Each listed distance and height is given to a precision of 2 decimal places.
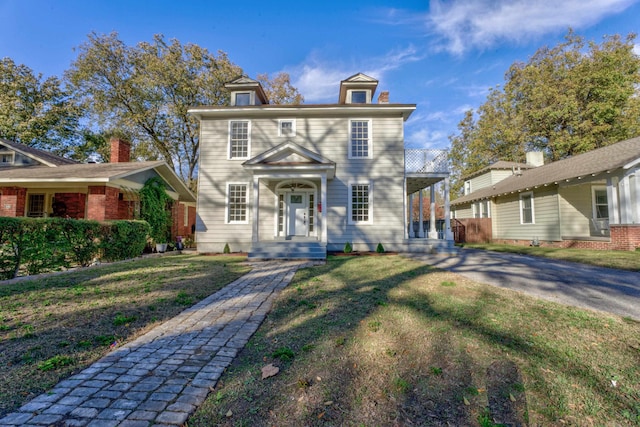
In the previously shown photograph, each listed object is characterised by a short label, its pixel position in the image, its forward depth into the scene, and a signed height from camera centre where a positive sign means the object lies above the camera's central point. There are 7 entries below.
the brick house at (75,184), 11.51 +1.96
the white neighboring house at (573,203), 10.81 +1.38
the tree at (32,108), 22.50 +9.71
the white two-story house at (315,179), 12.11 +2.25
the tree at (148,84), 20.38 +10.63
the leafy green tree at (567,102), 20.31 +9.77
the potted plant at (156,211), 13.04 +0.91
